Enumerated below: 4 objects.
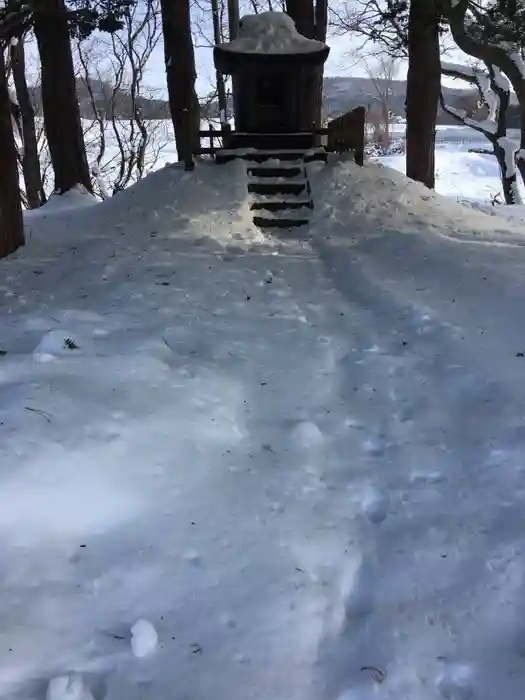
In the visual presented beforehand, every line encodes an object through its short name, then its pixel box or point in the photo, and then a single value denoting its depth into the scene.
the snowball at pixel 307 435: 3.77
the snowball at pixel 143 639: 2.32
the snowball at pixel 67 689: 2.11
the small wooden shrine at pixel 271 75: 13.56
